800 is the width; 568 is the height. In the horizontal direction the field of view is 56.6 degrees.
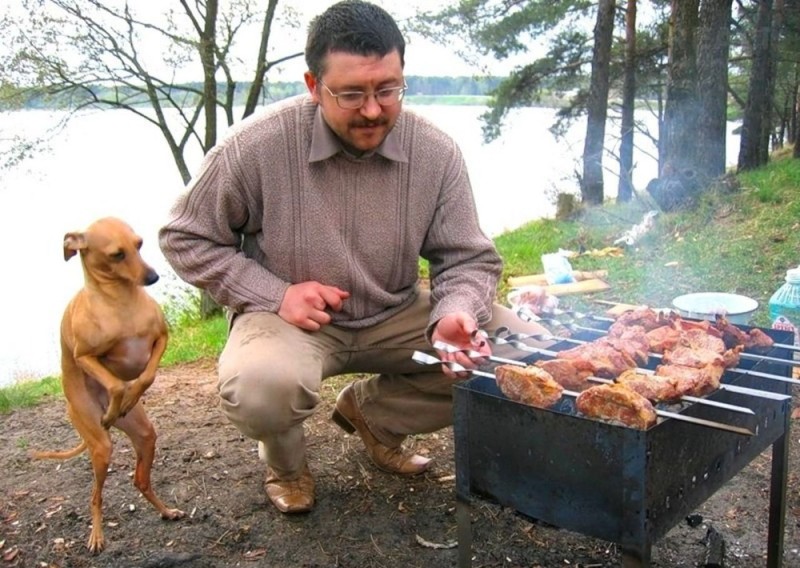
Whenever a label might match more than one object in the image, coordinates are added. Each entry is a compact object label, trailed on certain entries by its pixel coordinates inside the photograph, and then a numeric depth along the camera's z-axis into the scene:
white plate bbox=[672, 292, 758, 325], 3.90
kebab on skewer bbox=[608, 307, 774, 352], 2.39
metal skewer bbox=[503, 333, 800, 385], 2.04
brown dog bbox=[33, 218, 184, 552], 2.49
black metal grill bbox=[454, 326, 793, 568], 1.80
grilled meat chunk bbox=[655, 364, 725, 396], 2.00
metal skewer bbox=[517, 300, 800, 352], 2.68
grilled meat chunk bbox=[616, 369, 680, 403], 1.98
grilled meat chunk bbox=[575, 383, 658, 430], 1.81
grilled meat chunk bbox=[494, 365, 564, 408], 1.97
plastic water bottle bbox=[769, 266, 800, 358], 4.20
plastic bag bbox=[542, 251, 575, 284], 6.33
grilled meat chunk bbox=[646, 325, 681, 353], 2.43
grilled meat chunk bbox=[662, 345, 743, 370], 2.13
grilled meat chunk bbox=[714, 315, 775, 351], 2.37
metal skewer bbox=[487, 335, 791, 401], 1.85
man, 2.70
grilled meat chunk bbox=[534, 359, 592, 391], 2.13
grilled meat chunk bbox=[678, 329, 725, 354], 2.31
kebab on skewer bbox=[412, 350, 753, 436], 1.81
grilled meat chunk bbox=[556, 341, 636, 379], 2.17
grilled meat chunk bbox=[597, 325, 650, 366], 2.32
